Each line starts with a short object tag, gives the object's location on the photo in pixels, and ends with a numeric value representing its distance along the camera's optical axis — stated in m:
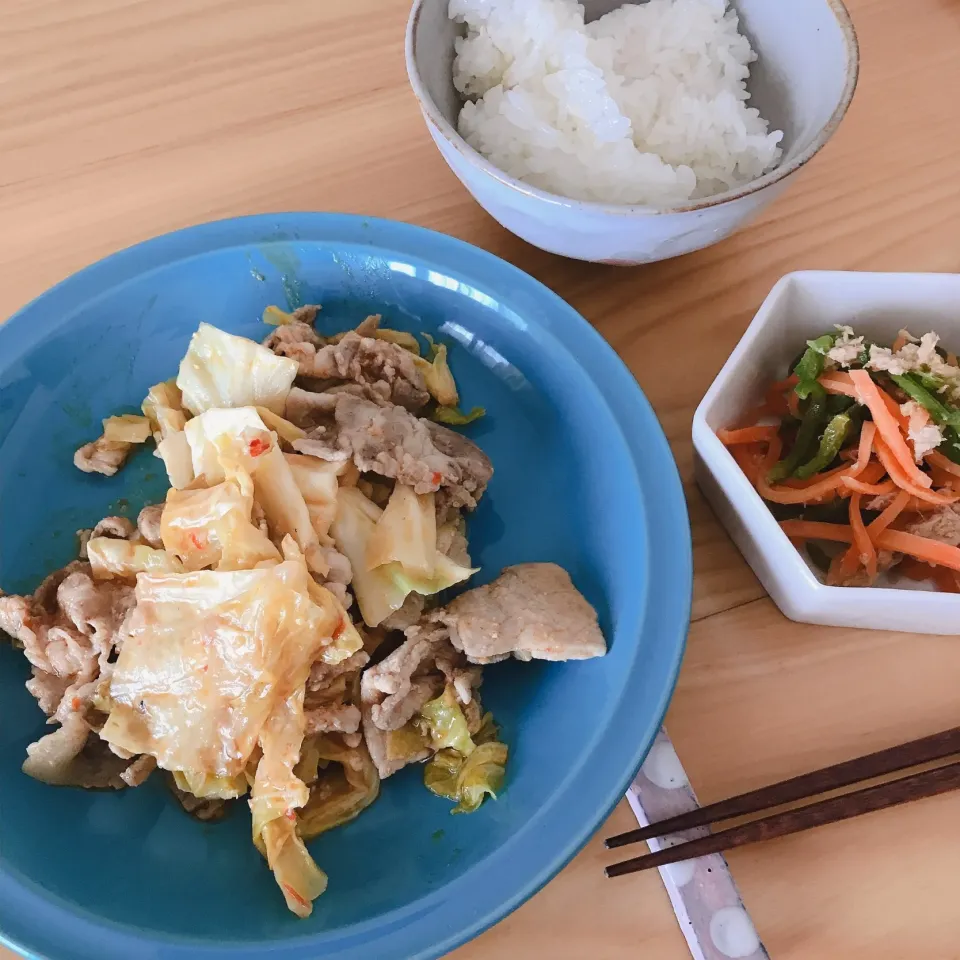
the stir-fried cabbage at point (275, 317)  0.30
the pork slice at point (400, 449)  0.27
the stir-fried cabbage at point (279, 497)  0.26
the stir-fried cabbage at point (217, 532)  0.25
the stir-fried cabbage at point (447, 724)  0.25
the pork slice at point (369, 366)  0.29
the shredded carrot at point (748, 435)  0.27
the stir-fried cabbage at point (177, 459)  0.27
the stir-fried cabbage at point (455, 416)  0.30
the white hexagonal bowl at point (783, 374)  0.25
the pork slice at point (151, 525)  0.27
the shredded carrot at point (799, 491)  0.27
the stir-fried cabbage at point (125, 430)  0.29
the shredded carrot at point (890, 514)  0.26
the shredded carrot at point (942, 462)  0.26
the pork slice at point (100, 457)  0.29
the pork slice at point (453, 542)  0.27
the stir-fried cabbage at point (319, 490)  0.26
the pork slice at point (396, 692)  0.25
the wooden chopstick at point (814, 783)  0.25
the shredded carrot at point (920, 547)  0.26
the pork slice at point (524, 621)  0.25
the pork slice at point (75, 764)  0.25
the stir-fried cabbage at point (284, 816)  0.24
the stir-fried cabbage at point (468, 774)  0.25
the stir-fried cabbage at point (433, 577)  0.26
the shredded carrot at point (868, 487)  0.26
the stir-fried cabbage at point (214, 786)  0.25
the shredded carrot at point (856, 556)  0.26
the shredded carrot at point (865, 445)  0.26
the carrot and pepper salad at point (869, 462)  0.26
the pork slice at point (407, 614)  0.26
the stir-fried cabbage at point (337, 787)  0.25
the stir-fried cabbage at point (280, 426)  0.27
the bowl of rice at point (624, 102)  0.27
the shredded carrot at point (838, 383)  0.27
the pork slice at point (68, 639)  0.26
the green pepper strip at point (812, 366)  0.27
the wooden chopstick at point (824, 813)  0.24
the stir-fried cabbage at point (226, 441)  0.26
